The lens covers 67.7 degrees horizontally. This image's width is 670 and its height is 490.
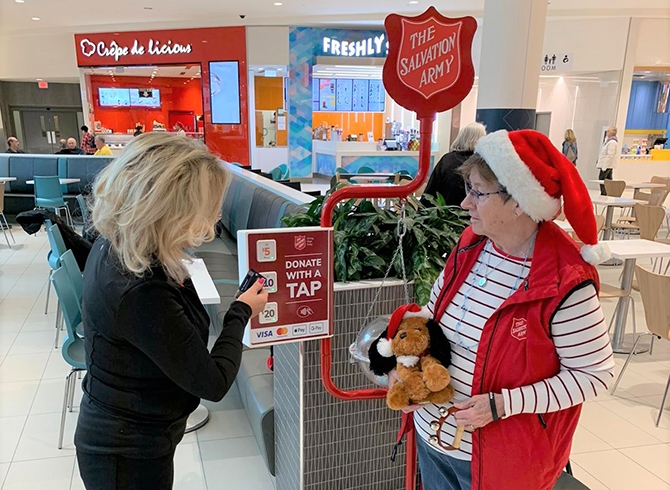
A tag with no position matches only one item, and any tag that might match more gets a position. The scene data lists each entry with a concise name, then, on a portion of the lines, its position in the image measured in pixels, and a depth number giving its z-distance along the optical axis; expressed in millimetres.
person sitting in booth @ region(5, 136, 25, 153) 10031
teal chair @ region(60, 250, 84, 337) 2855
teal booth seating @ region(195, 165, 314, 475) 2523
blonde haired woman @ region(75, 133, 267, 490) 1188
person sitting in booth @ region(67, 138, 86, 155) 9945
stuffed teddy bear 1356
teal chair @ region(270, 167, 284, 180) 8414
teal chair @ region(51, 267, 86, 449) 2668
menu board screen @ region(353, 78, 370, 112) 13977
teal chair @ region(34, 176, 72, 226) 7539
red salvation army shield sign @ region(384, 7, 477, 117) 1552
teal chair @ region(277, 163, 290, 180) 8905
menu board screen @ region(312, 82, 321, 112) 13711
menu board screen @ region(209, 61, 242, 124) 12320
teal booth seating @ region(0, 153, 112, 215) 9055
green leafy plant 2051
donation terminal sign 1519
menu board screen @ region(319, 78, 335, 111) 13844
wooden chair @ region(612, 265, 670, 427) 3176
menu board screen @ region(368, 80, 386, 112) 14062
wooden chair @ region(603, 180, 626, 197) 8539
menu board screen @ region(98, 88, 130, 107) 15883
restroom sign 11391
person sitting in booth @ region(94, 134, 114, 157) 9751
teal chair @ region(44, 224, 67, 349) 3373
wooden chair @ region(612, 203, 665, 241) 5609
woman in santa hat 1216
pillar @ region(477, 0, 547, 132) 4586
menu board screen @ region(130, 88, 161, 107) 16672
